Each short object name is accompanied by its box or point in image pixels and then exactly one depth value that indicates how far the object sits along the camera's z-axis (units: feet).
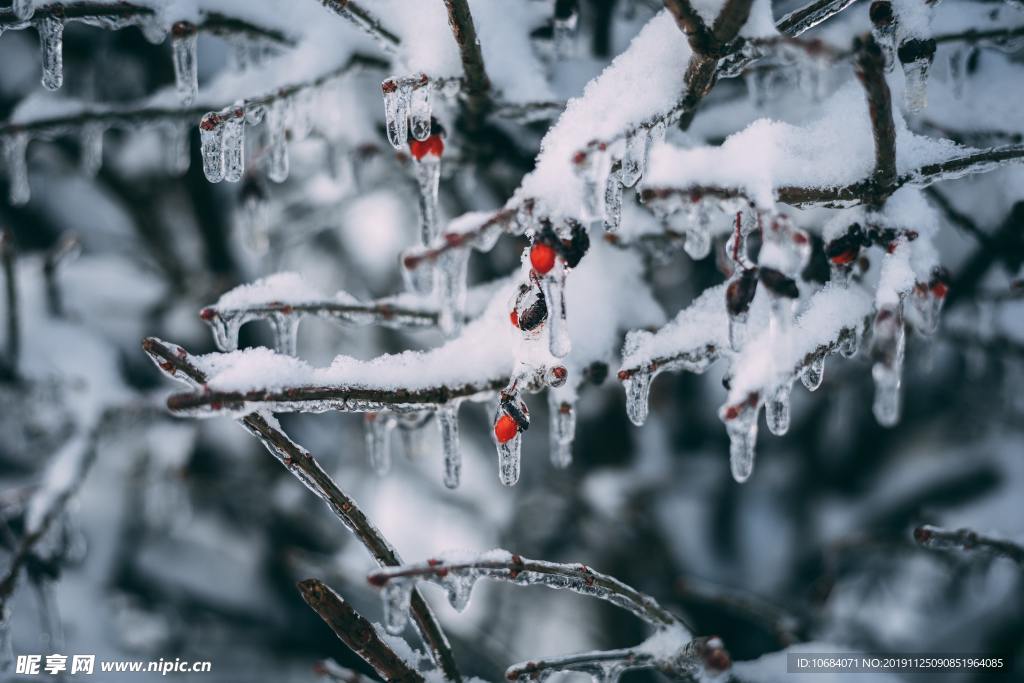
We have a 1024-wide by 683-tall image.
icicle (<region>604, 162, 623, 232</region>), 2.99
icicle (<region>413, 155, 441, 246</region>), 3.10
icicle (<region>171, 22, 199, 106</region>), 3.12
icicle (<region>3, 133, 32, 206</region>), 3.27
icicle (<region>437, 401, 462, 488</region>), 3.05
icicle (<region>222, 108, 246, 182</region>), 3.09
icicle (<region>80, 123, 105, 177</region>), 3.29
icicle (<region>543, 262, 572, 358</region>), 2.93
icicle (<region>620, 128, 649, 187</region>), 2.99
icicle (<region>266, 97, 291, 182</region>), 3.15
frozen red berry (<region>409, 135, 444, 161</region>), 3.09
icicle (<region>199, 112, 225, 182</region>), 3.06
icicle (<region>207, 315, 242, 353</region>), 3.08
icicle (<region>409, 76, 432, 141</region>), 3.06
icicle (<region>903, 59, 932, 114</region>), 3.08
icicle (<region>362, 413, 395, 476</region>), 3.19
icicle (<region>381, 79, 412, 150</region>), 3.04
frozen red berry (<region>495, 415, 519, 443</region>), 2.98
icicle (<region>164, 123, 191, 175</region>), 3.32
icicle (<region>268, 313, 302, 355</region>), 3.10
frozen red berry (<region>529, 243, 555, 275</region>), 2.91
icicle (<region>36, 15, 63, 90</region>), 3.11
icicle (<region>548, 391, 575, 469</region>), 3.14
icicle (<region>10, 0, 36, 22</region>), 3.08
